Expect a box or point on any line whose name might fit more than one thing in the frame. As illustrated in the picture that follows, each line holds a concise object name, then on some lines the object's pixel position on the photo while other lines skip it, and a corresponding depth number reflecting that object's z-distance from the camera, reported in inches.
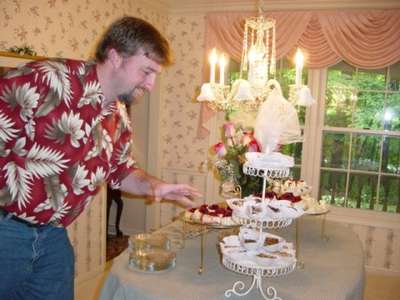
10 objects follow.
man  46.1
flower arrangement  85.3
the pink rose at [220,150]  87.9
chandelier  98.5
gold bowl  65.2
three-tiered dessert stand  55.6
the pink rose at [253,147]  81.3
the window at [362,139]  149.8
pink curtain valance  138.6
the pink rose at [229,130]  88.5
